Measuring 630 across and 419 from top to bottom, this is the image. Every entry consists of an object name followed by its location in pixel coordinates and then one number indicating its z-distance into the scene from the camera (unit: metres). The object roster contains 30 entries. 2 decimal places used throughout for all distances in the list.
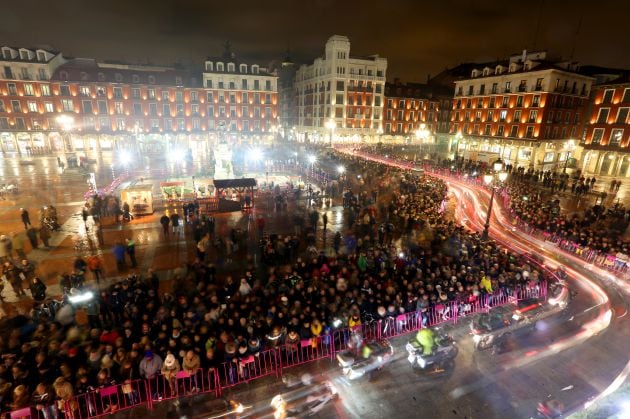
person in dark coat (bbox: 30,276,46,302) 11.55
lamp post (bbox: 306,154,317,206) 26.58
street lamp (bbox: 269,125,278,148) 65.71
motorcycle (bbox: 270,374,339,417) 8.07
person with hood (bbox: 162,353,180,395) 8.27
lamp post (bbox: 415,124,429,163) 45.17
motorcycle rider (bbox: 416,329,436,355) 9.47
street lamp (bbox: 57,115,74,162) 51.97
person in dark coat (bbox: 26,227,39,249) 16.05
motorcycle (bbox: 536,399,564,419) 7.70
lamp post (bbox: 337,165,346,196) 29.67
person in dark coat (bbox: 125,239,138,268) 14.52
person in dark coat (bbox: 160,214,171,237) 17.81
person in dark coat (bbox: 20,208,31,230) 18.00
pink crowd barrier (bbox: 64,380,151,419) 7.81
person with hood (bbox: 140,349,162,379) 8.21
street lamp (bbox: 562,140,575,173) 47.92
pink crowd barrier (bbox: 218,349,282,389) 8.99
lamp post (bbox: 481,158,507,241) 15.81
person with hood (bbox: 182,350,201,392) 8.37
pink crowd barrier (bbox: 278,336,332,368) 9.67
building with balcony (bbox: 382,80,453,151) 67.94
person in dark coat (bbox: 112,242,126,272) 14.62
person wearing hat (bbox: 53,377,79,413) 7.37
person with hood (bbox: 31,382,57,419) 7.37
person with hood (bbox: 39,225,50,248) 16.61
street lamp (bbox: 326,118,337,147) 50.22
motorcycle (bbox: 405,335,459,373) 9.47
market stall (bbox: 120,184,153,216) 21.72
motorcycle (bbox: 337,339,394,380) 9.26
